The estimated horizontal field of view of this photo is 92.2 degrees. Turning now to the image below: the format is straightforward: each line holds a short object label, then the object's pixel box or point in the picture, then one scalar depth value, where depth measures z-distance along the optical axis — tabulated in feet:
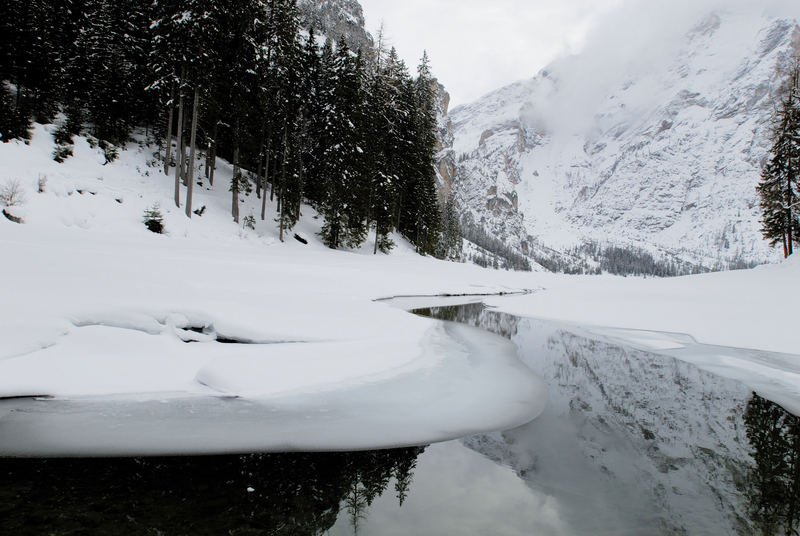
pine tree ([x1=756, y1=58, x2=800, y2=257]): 98.32
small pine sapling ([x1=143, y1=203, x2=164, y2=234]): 69.05
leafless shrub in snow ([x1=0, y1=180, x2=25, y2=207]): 52.03
